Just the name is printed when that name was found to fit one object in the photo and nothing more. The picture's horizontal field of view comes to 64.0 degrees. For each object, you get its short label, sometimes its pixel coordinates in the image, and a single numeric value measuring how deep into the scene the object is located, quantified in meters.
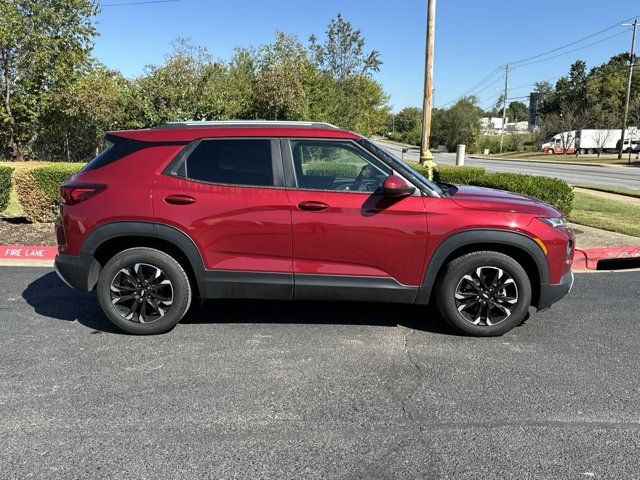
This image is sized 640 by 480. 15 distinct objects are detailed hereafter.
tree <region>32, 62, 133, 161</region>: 15.95
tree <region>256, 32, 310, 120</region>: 16.88
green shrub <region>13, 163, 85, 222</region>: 8.95
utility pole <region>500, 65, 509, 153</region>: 77.47
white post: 14.65
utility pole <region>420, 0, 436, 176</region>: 10.85
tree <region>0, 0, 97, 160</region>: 15.35
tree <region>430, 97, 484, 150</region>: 69.81
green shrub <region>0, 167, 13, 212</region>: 9.19
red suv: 4.22
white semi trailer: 55.03
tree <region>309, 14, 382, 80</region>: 18.88
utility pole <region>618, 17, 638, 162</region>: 46.03
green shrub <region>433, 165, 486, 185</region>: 10.95
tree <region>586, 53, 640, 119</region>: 63.92
